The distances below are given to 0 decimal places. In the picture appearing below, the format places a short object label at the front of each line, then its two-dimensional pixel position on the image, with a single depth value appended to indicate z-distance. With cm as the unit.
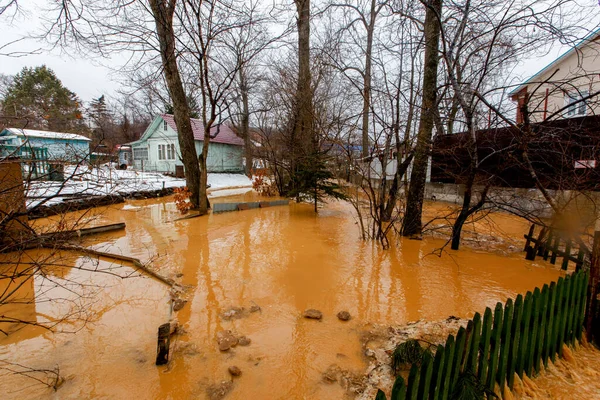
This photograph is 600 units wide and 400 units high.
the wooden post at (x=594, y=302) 287
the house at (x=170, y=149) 2520
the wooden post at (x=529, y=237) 555
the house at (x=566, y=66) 1226
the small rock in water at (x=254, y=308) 361
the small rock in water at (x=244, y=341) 291
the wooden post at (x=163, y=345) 260
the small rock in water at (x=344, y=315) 339
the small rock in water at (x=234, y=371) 249
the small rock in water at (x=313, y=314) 341
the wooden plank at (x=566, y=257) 488
